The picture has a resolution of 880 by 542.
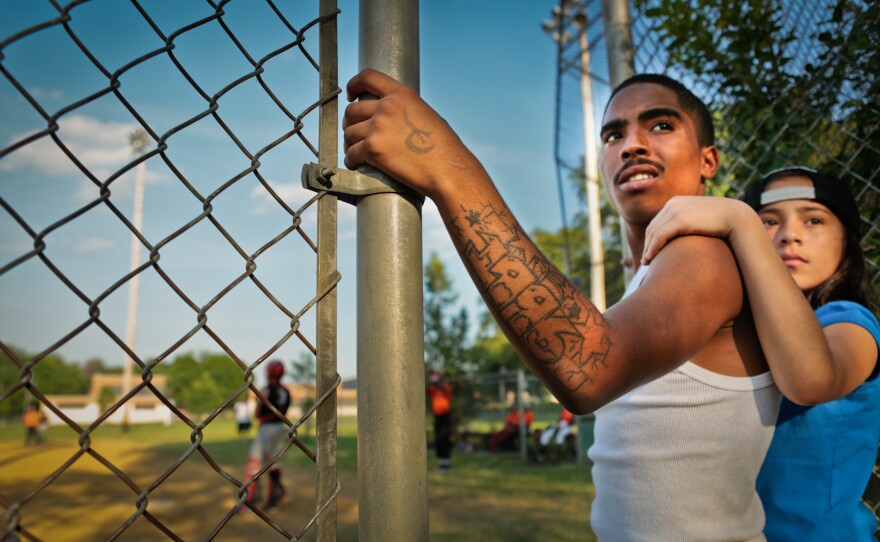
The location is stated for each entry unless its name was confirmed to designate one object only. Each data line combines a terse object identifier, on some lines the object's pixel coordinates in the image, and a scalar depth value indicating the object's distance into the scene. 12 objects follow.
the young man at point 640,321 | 0.96
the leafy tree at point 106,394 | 51.91
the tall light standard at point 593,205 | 7.05
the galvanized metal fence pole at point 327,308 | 1.00
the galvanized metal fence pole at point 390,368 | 0.96
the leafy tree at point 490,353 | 28.50
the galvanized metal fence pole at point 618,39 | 3.04
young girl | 1.22
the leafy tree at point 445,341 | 24.36
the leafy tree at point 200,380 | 58.00
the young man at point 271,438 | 8.02
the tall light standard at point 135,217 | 35.22
